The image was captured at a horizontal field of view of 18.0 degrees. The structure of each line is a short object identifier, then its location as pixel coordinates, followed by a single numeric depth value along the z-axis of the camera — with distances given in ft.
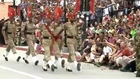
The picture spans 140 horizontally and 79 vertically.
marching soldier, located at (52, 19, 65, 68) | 52.65
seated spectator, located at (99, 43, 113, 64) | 57.62
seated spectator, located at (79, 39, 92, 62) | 62.54
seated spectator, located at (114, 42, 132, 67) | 52.65
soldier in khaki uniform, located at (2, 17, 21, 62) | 63.05
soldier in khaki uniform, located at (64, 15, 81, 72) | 51.44
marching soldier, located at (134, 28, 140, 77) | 47.03
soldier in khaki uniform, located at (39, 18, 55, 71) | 52.08
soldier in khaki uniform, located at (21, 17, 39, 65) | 58.71
